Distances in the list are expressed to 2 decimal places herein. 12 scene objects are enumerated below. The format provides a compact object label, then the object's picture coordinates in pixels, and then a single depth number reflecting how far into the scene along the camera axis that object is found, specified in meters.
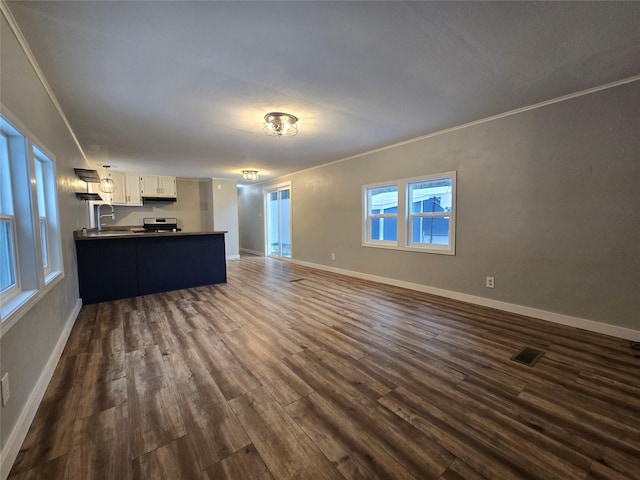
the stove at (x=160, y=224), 6.85
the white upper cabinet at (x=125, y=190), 6.43
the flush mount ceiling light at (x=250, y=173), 6.03
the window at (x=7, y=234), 1.58
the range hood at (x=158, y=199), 6.98
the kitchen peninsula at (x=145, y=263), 3.79
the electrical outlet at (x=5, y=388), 1.26
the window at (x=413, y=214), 3.89
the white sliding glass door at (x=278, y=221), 7.59
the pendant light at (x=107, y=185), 5.11
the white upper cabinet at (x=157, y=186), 6.82
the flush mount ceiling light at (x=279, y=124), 3.03
